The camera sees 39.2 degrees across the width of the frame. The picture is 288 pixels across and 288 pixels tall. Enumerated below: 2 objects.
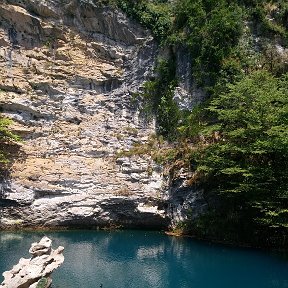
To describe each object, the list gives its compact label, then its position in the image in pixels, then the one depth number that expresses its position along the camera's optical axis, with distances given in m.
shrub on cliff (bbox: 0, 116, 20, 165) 21.94
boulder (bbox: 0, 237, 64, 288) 10.62
